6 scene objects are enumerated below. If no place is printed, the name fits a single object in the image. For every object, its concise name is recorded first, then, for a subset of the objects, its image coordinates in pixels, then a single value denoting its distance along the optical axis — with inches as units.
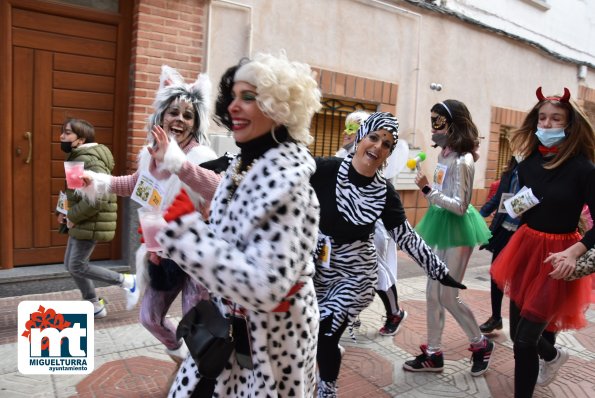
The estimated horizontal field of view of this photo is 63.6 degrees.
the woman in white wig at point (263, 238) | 60.6
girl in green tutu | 139.4
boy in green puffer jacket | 165.3
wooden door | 198.8
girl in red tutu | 111.4
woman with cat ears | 104.3
